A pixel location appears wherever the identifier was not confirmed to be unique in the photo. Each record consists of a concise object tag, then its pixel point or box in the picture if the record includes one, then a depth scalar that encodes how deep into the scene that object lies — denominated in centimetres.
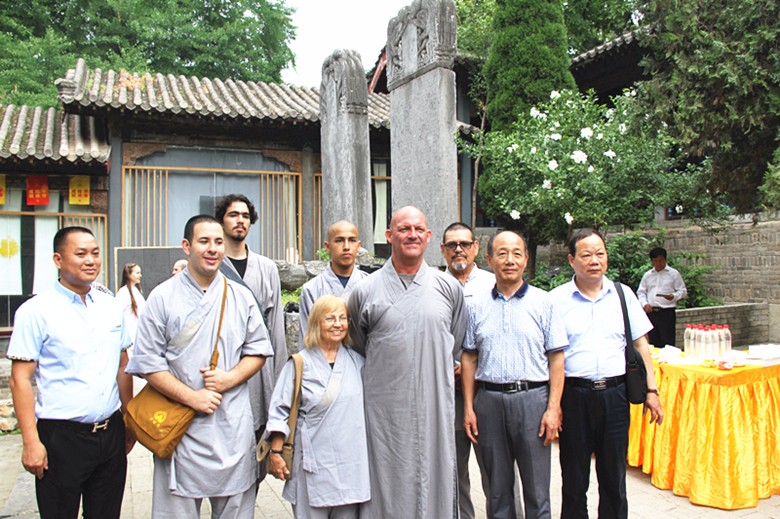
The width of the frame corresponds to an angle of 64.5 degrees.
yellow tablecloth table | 424
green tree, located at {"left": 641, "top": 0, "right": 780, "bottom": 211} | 520
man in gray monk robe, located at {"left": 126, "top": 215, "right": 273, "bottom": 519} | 278
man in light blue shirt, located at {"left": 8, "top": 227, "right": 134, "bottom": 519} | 284
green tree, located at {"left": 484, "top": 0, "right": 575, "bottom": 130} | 1136
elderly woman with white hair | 286
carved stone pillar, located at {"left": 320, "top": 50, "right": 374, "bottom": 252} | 883
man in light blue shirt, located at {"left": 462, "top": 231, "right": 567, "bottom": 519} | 316
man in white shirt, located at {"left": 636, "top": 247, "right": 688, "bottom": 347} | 795
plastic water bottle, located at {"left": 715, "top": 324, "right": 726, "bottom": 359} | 469
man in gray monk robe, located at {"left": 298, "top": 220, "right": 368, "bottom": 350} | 382
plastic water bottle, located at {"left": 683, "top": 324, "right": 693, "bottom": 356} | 484
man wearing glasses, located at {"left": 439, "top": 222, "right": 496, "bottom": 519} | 361
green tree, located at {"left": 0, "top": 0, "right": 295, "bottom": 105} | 1734
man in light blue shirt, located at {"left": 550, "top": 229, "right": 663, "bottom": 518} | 338
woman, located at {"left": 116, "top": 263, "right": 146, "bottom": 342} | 608
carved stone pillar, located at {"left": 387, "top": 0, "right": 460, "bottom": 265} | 693
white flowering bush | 863
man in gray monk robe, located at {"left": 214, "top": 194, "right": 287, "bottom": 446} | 367
